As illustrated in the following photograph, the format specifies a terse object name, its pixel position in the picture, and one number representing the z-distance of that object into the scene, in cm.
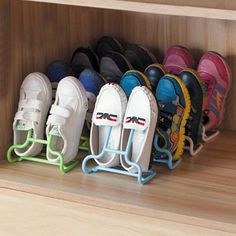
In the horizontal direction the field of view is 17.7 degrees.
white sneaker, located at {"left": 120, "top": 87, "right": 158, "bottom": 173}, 179
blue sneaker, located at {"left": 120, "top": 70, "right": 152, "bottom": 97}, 194
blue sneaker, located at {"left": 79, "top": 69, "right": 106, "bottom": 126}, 200
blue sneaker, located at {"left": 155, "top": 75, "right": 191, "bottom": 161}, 192
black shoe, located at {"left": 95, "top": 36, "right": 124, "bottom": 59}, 223
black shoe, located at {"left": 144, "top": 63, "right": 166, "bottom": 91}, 203
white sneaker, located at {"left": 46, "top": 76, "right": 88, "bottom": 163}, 188
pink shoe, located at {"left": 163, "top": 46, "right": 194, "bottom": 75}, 215
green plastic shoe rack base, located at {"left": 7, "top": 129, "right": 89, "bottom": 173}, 187
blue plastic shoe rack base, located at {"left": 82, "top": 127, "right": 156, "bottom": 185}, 179
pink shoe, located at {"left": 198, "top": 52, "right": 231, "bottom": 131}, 213
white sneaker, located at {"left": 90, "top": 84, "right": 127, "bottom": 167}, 185
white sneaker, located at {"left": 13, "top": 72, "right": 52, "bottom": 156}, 192
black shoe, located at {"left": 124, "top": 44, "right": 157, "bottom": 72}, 218
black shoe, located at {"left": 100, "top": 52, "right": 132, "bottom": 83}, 213
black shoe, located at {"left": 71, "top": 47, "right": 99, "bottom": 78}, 216
